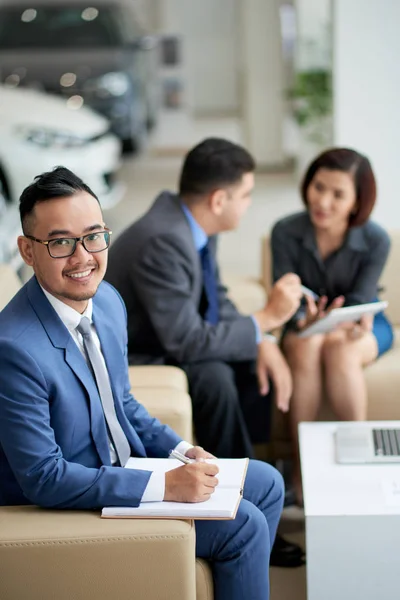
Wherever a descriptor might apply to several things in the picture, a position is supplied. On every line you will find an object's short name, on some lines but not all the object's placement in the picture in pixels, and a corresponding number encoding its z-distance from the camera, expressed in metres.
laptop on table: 2.76
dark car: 8.94
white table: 2.47
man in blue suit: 2.10
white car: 6.66
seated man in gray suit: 3.25
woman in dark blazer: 3.40
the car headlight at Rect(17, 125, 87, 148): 6.72
